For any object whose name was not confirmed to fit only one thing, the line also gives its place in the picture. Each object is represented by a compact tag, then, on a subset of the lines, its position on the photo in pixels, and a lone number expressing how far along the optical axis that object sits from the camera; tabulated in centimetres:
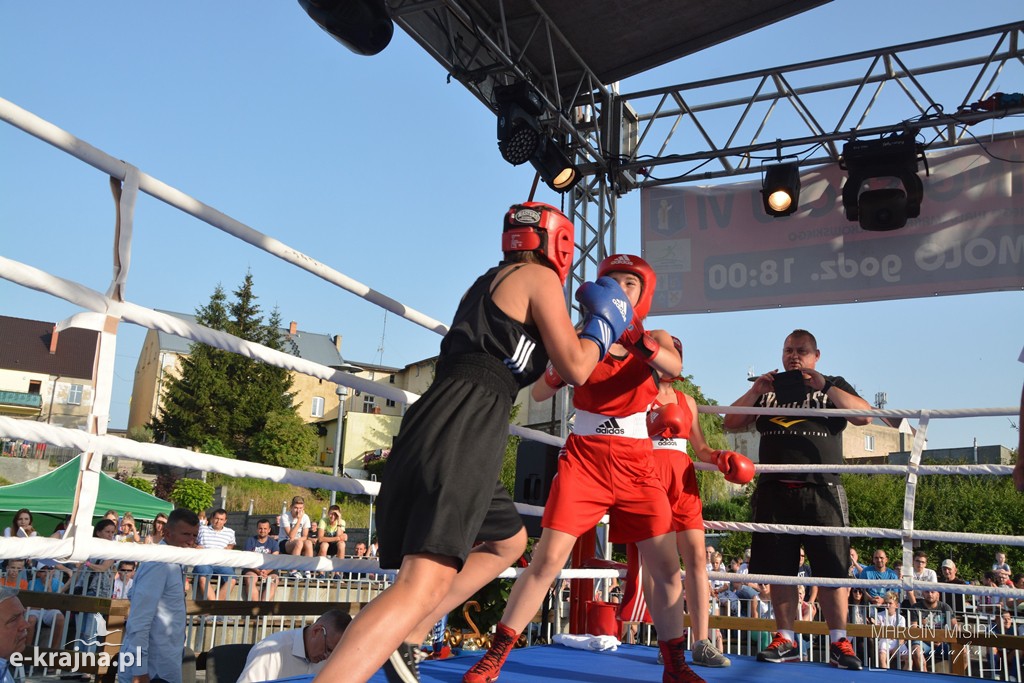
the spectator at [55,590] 456
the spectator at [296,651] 267
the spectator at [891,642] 686
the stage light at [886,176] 643
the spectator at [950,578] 834
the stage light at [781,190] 682
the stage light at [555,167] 643
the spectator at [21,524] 807
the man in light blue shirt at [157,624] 348
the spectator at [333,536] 956
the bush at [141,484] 2600
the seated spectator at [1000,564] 902
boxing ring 166
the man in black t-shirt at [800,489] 386
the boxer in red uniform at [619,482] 285
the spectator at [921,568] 790
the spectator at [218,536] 790
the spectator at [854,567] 704
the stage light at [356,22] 469
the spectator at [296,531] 855
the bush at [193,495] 2397
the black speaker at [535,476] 538
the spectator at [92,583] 484
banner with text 643
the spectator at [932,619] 688
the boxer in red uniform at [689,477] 345
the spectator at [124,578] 594
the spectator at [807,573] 868
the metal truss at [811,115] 626
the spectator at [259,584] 637
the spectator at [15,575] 582
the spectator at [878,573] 811
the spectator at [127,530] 885
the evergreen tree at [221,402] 3541
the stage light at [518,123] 620
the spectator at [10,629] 253
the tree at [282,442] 3478
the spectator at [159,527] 785
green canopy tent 1377
